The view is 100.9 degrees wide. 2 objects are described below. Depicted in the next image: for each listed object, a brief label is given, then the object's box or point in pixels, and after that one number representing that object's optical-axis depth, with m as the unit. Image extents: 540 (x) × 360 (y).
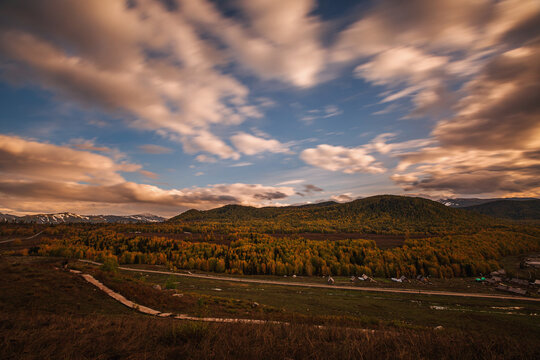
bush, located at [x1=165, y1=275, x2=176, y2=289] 41.45
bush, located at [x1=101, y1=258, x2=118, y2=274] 46.03
